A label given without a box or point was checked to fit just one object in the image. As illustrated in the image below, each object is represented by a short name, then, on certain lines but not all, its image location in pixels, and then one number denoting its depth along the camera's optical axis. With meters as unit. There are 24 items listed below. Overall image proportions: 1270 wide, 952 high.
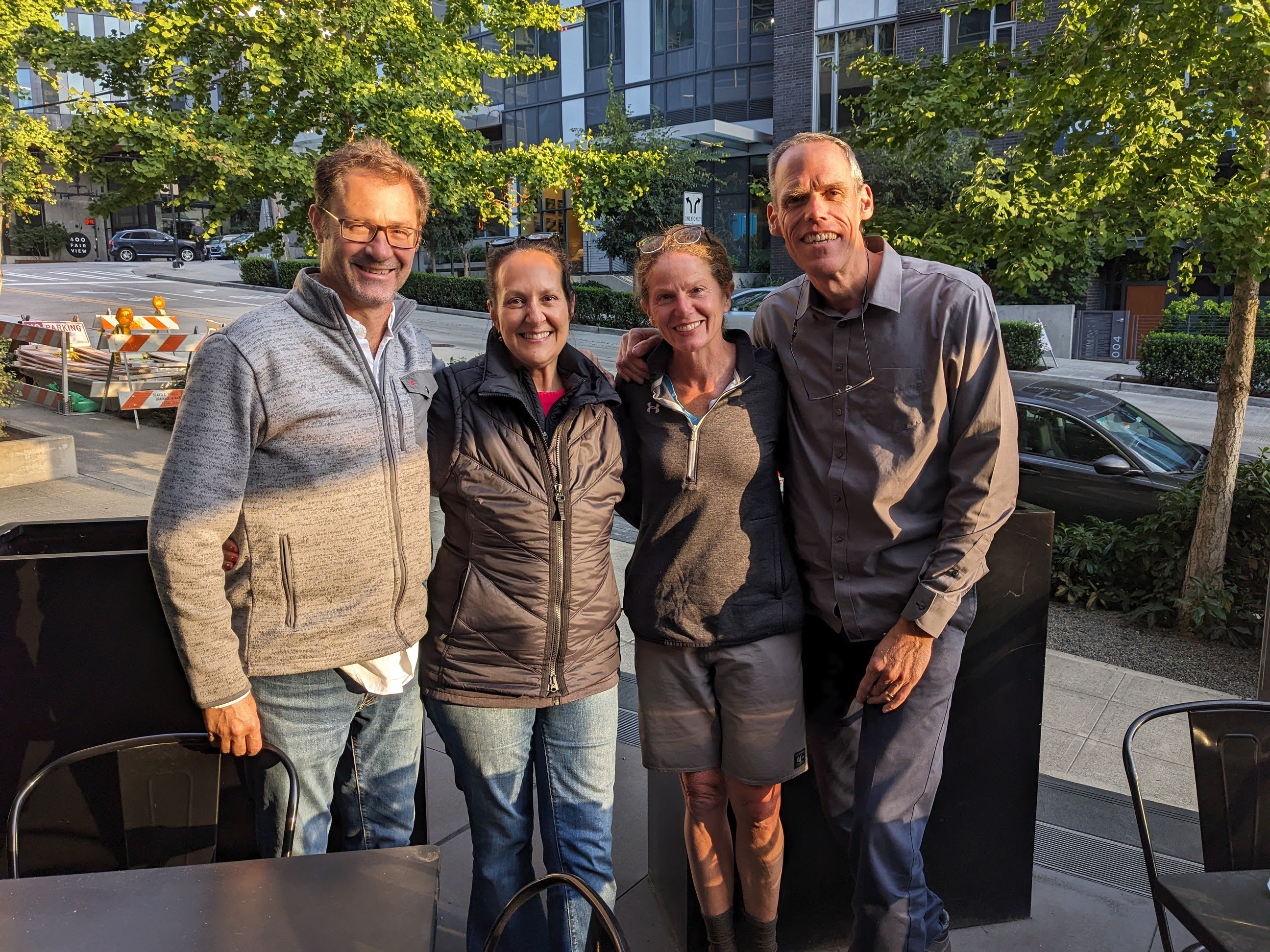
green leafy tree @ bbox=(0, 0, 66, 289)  8.00
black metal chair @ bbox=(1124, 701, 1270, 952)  2.29
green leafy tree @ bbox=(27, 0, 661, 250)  8.26
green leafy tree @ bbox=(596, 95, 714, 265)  26.73
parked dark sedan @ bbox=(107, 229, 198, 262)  46.62
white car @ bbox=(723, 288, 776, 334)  18.86
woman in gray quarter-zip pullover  2.52
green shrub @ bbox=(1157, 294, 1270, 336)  19.36
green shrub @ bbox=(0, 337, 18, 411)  9.48
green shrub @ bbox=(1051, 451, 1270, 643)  6.13
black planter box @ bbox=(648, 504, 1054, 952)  2.85
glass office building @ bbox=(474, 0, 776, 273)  29.58
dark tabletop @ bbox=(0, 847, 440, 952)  1.72
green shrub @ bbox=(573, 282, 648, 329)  26.31
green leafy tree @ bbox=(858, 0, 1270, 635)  5.29
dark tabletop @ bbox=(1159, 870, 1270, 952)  1.78
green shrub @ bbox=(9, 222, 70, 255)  48.09
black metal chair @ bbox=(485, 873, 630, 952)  1.72
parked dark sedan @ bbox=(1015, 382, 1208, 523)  7.34
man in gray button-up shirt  2.40
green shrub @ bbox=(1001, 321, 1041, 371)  20.59
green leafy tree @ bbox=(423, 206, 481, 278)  30.80
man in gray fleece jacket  2.13
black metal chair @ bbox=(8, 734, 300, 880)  2.48
